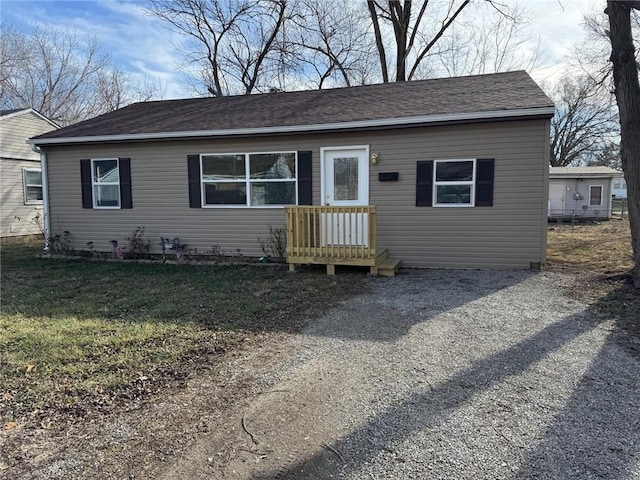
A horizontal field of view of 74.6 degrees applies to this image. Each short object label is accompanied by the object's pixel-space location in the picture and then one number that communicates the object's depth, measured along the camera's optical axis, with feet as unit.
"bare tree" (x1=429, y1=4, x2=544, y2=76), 64.90
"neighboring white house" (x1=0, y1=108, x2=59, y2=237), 42.93
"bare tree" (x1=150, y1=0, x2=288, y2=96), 59.93
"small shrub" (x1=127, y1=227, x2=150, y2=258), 28.91
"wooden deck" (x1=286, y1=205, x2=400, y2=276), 21.95
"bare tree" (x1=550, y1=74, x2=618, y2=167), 95.76
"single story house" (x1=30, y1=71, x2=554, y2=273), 22.63
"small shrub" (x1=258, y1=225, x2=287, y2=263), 26.23
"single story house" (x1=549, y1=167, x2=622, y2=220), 60.44
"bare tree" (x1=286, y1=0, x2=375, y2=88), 61.77
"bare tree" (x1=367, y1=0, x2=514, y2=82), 60.13
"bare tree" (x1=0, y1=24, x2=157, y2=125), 75.10
